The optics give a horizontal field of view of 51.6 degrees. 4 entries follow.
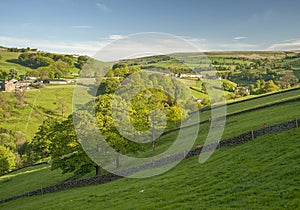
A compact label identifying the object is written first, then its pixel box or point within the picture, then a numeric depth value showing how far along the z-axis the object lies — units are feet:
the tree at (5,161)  235.34
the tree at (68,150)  125.13
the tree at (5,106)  414.82
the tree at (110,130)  125.80
